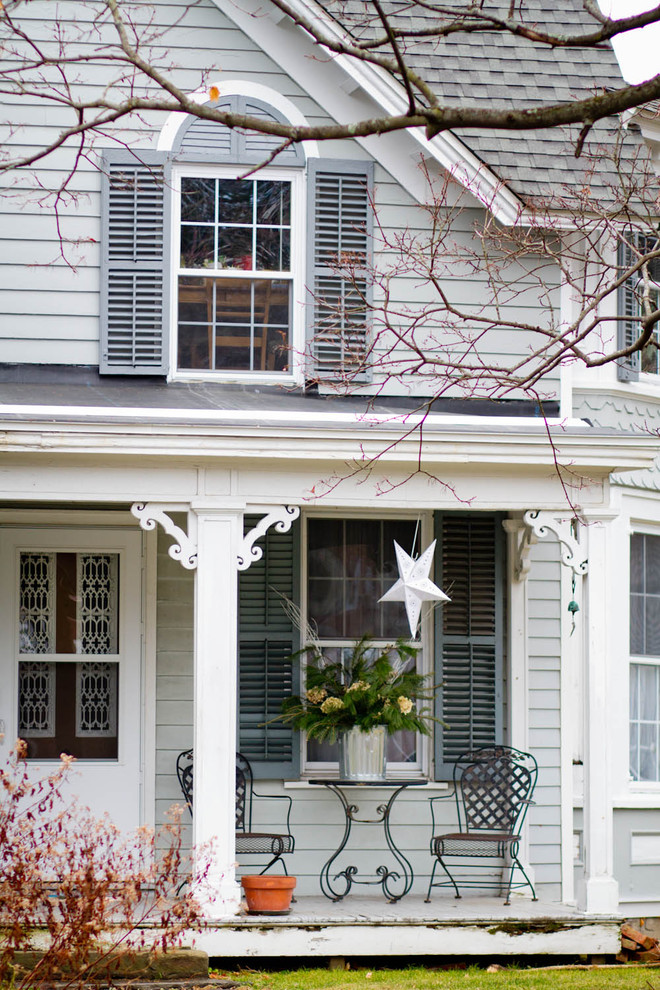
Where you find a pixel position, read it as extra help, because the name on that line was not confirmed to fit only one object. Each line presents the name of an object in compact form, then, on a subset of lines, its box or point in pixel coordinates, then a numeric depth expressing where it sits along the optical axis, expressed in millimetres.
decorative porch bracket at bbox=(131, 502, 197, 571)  14725
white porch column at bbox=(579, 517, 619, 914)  15173
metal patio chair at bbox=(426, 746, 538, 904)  16833
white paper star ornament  15491
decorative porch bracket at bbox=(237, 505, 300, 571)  14740
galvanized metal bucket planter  16472
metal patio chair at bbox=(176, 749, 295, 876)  16313
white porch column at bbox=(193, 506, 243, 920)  14307
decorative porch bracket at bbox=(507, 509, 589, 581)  15505
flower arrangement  16443
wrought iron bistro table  16241
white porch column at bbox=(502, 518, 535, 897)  17541
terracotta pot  14884
